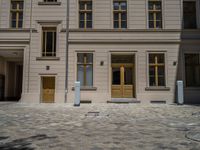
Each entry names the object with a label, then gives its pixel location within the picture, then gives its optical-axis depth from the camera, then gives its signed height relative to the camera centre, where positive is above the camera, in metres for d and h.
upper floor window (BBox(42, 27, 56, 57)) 16.62 +3.28
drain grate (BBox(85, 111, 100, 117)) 9.64 -1.35
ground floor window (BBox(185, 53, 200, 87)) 16.50 +1.08
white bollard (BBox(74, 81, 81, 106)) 14.26 -0.67
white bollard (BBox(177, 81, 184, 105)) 14.79 -0.60
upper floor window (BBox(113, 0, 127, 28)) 16.84 +5.49
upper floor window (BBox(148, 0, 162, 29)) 16.85 +5.44
